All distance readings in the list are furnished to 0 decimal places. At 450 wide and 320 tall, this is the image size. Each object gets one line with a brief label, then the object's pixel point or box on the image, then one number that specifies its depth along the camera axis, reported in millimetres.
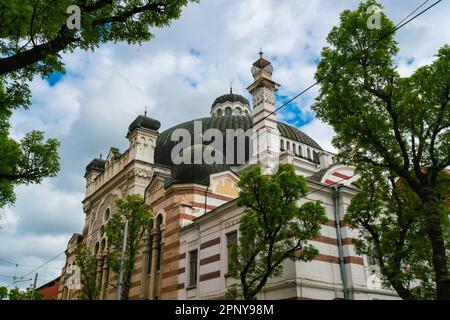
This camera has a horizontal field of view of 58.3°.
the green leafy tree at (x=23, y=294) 39688
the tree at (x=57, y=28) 7492
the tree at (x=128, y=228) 19859
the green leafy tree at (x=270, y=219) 12906
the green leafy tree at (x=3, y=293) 51156
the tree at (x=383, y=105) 11125
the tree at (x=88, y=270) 21672
